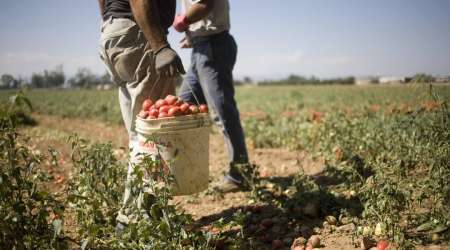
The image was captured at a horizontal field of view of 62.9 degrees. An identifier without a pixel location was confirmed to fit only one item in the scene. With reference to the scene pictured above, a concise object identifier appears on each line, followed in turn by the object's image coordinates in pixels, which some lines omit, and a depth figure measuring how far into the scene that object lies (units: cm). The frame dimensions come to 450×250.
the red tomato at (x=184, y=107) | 224
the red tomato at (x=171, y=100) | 226
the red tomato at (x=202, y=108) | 241
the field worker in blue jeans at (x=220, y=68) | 320
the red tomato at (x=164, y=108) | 218
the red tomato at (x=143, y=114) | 226
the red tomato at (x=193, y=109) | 231
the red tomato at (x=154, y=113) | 219
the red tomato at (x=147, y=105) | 235
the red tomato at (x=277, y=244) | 232
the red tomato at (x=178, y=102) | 226
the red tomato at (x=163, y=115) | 216
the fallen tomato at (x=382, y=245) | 196
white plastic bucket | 218
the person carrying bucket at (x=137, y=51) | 237
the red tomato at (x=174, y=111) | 217
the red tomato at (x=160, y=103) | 226
